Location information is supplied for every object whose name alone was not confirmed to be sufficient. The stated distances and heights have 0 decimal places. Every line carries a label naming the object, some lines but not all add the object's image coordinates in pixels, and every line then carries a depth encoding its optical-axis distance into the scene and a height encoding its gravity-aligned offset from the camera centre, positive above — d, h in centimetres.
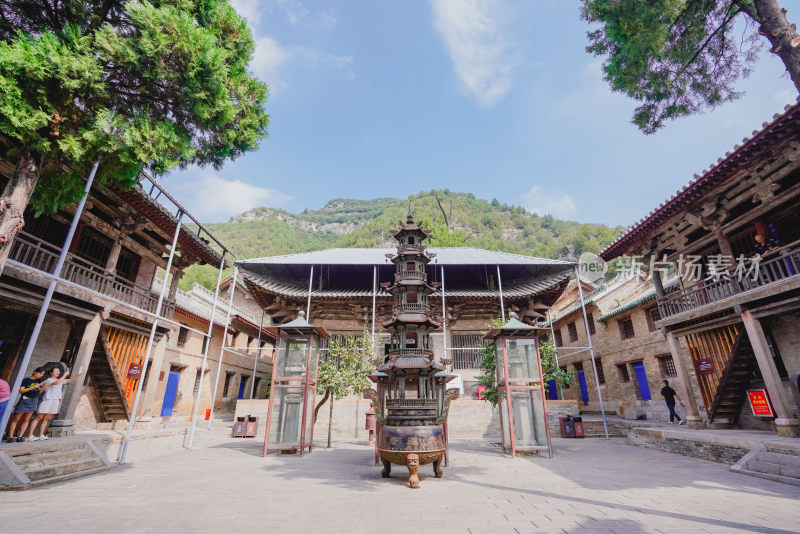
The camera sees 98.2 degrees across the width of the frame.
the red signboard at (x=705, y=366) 1017 +80
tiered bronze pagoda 570 +33
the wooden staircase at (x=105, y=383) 1063 +25
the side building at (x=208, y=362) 1597 +155
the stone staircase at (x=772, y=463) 584 -117
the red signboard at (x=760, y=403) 881 -19
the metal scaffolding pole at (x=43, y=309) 531 +127
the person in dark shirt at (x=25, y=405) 694 -27
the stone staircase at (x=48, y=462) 506 -116
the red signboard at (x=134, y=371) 1112 +64
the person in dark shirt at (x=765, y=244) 903 +374
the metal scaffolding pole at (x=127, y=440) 703 -92
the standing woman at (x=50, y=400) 720 -17
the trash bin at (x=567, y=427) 1201 -107
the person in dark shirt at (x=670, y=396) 1228 -7
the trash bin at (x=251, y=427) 1212 -114
